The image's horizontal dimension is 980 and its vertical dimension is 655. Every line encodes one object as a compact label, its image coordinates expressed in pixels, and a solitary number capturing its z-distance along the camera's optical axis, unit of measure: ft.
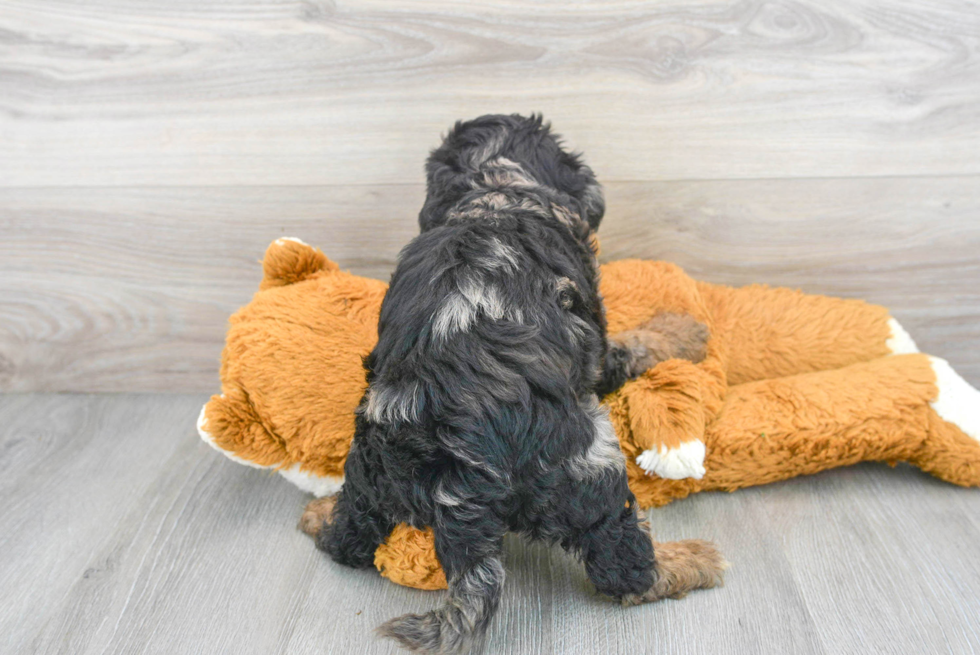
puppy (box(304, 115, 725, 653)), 2.52
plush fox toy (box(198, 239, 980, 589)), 2.88
